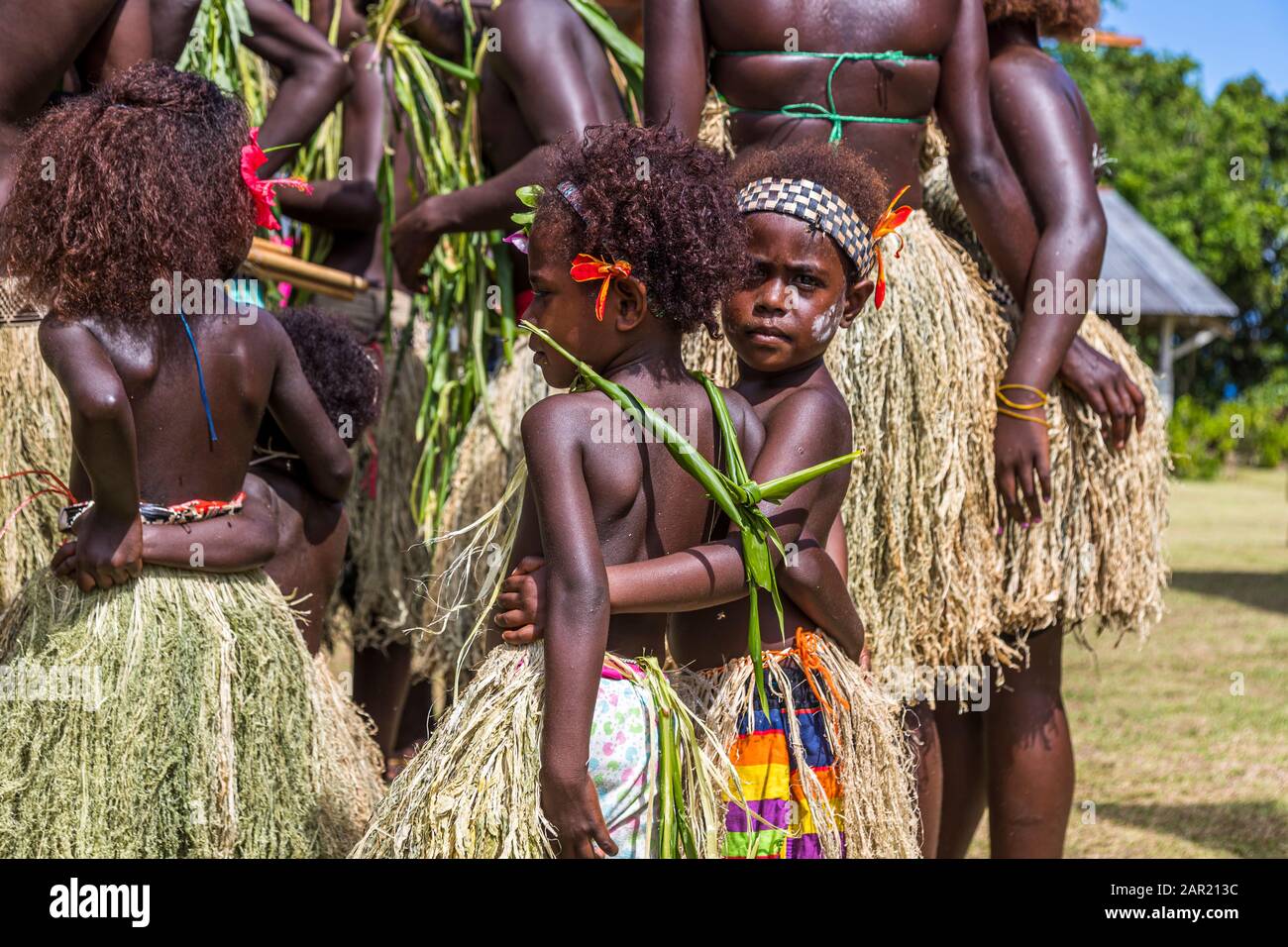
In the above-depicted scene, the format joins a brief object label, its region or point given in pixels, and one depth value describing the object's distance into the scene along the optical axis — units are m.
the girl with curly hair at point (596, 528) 4.00
